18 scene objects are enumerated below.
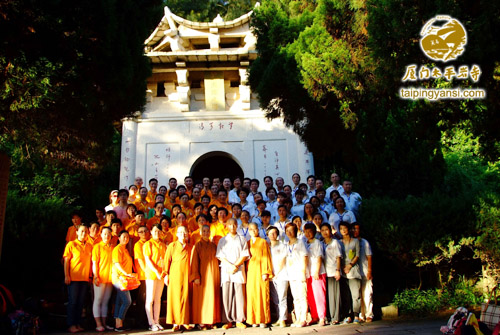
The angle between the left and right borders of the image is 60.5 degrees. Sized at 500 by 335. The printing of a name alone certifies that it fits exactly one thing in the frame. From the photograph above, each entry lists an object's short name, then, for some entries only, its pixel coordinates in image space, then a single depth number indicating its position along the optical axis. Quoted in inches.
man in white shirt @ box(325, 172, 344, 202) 331.0
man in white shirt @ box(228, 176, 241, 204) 344.2
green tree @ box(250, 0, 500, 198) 231.5
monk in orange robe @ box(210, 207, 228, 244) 276.5
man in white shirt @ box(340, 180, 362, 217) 303.9
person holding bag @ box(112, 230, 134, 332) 240.5
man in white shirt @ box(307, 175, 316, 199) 335.6
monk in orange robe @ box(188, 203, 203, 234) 292.3
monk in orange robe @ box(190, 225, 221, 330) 242.1
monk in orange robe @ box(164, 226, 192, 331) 237.6
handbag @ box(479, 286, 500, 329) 182.3
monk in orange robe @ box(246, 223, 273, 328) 241.8
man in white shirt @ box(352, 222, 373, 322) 246.8
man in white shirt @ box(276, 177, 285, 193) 349.7
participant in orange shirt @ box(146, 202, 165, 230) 285.4
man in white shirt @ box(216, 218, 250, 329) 245.1
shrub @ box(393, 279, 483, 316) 259.0
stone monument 471.5
